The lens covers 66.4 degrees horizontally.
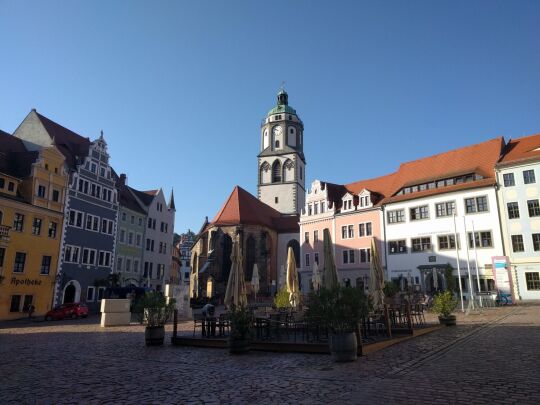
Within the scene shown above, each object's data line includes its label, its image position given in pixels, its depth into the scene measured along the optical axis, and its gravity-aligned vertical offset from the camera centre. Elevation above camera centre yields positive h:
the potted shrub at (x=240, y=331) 11.89 -1.00
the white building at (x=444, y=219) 33.31 +6.57
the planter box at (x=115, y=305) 23.57 -0.54
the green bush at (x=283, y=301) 21.78 -0.27
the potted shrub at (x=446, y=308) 17.28 -0.50
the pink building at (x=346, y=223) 41.91 +7.72
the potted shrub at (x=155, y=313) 13.95 -0.59
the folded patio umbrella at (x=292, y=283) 22.12 +0.68
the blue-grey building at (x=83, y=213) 35.31 +7.43
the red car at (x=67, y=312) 28.96 -1.13
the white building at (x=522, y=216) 31.06 +6.03
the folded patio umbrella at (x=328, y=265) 14.84 +1.11
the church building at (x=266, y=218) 52.22 +10.53
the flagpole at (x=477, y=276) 30.54 +1.50
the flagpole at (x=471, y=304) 25.25 -0.49
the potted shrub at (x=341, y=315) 9.94 -0.46
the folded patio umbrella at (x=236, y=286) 13.84 +0.33
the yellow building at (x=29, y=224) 29.52 +5.33
